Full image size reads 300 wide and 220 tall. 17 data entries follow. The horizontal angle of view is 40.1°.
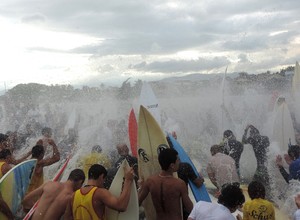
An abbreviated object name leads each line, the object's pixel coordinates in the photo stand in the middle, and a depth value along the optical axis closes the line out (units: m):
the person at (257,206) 4.04
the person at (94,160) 6.69
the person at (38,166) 5.86
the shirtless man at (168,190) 4.35
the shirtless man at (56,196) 4.30
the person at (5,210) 5.02
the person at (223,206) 3.67
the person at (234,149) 7.36
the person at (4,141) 6.82
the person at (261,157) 7.60
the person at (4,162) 5.40
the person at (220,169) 6.32
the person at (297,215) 3.86
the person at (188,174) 4.89
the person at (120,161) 5.40
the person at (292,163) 5.79
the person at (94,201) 4.02
